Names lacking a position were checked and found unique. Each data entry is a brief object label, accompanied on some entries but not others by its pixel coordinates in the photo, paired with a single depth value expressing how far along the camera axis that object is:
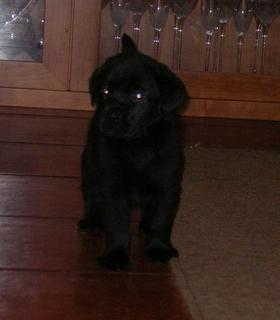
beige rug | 1.44
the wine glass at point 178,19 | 3.48
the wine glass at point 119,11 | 3.47
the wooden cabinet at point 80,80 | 3.28
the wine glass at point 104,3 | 3.49
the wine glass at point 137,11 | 3.47
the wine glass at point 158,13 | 3.48
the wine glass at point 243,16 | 3.54
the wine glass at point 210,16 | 3.51
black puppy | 1.59
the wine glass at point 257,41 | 3.69
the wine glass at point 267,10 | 3.50
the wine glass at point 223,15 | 3.52
